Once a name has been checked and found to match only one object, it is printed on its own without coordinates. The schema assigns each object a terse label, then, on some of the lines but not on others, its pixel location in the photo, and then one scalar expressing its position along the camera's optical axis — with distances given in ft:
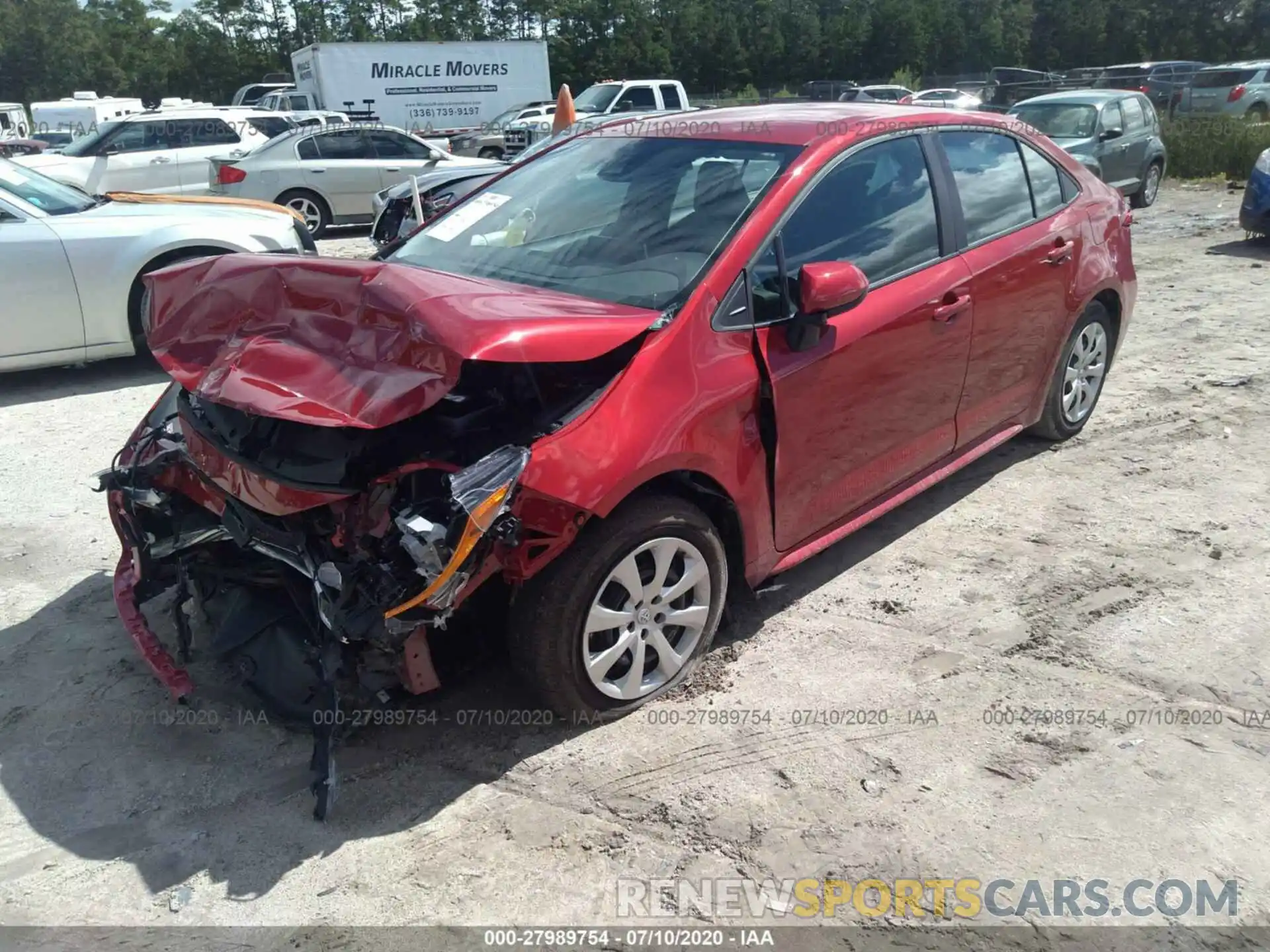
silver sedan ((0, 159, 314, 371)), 21.53
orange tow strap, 24.90
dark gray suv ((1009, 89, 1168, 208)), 44.91
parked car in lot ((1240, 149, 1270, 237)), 36.70
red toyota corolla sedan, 9.25
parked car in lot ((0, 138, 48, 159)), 83.83
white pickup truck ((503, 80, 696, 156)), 64.95
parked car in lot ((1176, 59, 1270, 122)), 81.66
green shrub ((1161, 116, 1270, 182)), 57.52
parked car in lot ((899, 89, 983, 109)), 82.58
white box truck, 89.71
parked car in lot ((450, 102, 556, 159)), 70.59
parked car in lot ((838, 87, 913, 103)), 96.22
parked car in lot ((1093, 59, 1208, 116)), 85.40
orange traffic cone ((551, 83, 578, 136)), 40.01
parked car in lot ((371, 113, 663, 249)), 31.91
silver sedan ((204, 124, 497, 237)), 44.88
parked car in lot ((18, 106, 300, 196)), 47.09
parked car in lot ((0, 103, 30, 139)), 116.78
